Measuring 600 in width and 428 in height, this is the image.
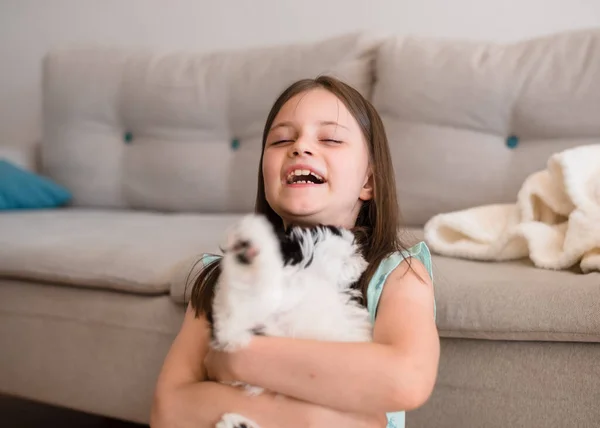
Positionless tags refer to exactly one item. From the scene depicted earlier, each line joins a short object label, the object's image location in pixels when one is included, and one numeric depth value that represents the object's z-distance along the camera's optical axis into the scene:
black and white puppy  0.57
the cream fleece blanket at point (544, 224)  1.02
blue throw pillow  1.96
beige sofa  0.90
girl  0.66
